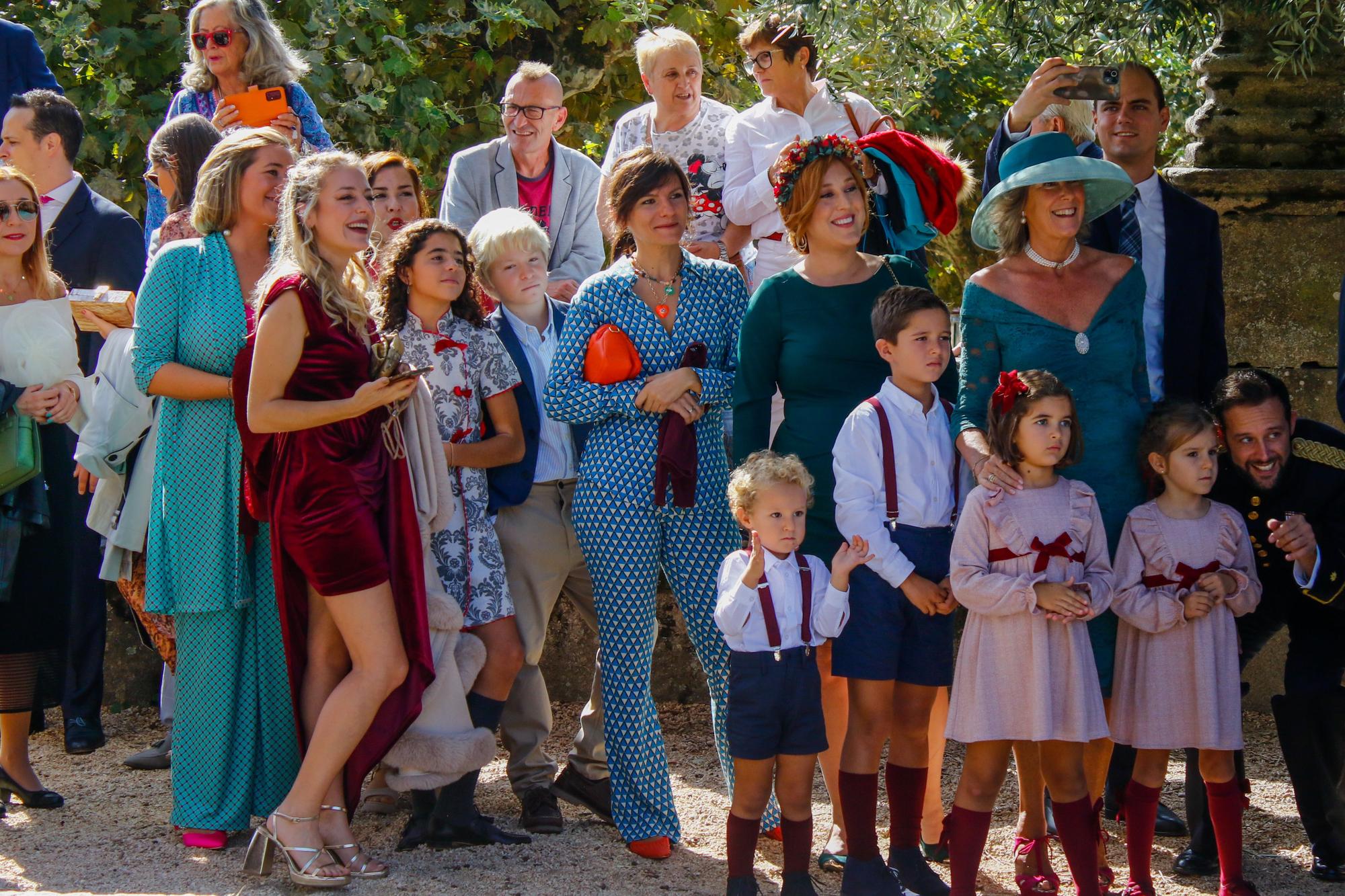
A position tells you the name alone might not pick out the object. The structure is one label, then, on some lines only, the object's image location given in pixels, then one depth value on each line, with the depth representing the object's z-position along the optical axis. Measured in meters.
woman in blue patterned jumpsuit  9.07
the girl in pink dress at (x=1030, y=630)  7.98
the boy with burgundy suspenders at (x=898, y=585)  8.24
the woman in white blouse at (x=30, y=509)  9.98
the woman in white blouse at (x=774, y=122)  11.18
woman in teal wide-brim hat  8.50
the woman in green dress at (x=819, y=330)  8.79
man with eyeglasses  11.77
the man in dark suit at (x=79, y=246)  11.21
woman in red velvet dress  8.36
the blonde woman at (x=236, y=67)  11.51
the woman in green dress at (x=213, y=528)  9.07
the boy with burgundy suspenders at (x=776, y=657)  8.12
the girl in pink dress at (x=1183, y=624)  8.29
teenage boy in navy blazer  9.66
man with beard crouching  8.76
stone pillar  11.28
